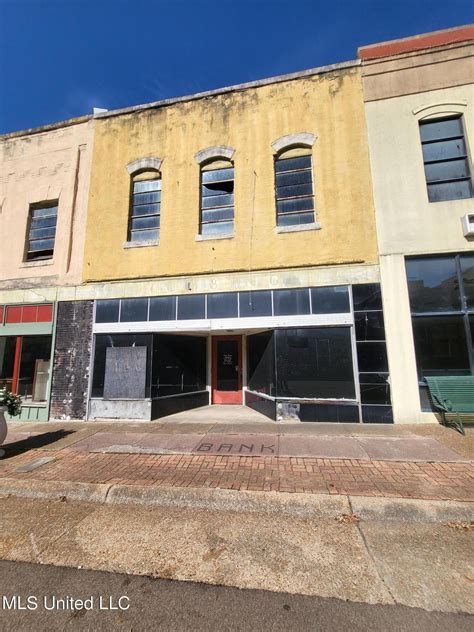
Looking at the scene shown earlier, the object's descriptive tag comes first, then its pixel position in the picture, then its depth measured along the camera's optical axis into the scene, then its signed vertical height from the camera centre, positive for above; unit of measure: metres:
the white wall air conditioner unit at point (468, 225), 7.87 +3.44
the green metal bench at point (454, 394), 7.14 -0.49
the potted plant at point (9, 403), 6.76 -0.57
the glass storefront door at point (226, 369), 10.82 +0.15
